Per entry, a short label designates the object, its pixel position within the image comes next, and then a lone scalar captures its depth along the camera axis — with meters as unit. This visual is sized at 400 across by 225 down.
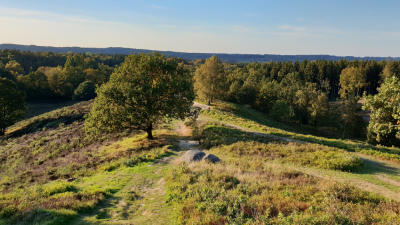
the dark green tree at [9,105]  48.83
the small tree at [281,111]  59.00
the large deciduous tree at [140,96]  24.53
